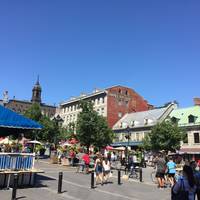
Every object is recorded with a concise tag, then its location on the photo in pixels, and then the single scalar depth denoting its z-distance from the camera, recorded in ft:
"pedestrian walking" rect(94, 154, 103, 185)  48.42
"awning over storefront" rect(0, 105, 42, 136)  39.68
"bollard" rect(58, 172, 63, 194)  36.78
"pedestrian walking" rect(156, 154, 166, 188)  46.52
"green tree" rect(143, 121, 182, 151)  129.70
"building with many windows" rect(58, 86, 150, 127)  200.75
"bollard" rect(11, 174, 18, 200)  30.45
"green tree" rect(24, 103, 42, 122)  130.21
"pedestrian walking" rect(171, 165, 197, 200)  18.86
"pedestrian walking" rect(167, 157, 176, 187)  46.54
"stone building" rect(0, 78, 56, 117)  356.59
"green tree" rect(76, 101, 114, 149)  94.43
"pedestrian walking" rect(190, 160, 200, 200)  23.38
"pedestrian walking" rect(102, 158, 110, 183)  47.68
